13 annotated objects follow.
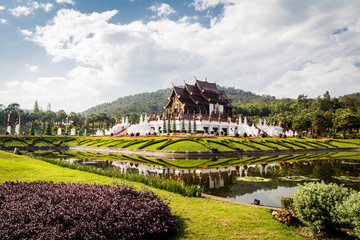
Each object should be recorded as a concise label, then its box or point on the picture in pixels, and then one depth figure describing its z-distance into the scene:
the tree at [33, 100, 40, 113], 116.80
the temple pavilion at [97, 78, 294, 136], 44.59
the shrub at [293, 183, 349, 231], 5.39
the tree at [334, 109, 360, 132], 54.91
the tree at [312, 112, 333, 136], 54.73
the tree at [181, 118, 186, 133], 42.38
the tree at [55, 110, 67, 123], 95.18
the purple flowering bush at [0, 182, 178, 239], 4.39
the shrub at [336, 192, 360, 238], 4.80
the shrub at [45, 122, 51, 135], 52.17
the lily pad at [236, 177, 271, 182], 13.54
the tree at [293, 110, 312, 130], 56.50
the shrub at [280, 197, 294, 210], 7.02
